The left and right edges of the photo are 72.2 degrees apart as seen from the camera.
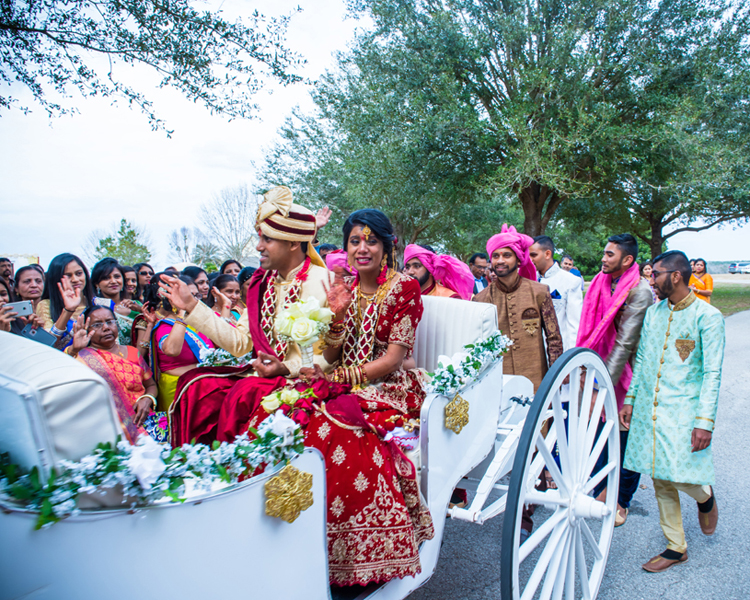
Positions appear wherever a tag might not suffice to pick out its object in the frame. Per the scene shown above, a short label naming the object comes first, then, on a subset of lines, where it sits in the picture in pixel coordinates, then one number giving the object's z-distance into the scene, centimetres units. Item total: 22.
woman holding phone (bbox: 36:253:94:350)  367
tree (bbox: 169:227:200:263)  2996
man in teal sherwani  302
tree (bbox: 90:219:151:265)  2512
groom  234
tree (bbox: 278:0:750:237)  1152
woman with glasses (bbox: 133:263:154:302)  604
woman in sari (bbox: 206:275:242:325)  463
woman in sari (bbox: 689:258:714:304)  977
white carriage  110
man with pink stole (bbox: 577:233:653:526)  374
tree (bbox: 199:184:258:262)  2775
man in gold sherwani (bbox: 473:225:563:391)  391
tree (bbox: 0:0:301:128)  606
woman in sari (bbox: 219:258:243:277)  592
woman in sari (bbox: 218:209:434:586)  191
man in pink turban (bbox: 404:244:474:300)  463
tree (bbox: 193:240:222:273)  2769
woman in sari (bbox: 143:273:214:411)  365
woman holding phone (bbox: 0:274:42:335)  318
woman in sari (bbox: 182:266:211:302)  513
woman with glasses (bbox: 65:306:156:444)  312
